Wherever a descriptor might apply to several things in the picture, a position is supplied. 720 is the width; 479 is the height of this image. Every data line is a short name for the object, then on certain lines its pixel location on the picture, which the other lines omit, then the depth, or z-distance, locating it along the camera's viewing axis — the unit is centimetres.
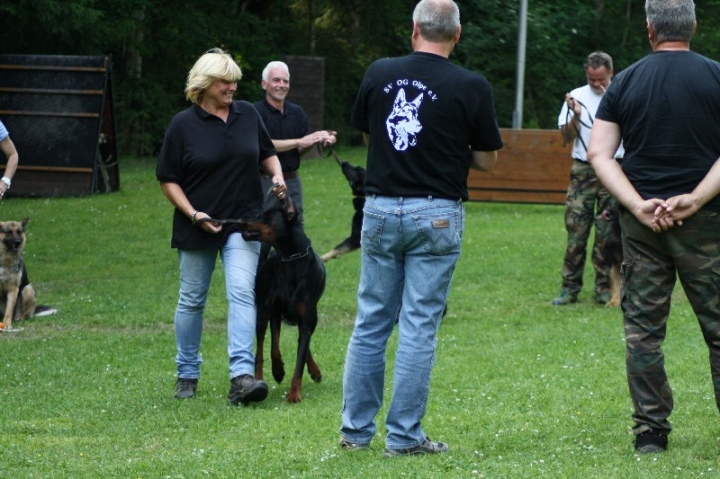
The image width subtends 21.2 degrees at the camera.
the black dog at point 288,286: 1143
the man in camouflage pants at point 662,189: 818
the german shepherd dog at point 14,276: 1675
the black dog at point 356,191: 1797
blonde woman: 1110
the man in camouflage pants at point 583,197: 1701
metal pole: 4211
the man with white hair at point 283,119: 1560
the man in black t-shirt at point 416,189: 805
